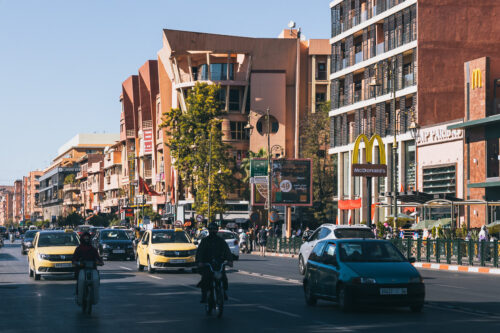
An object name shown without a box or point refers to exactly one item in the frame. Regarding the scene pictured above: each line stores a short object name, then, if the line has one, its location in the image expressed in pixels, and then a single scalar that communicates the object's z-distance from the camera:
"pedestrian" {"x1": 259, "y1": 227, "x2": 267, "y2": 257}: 54.53
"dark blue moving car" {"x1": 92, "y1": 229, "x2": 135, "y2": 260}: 41.12
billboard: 59.69
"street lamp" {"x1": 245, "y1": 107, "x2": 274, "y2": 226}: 58.47
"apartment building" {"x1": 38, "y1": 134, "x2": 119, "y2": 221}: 190.12
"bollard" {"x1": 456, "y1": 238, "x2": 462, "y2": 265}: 35.53
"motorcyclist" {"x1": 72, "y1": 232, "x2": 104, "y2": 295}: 16.25
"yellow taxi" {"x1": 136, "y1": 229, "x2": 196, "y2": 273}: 29.56
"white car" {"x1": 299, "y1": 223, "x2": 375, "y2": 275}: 27.11
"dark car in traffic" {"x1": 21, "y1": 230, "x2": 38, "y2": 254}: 53.23
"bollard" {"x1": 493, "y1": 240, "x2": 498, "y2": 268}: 33.44
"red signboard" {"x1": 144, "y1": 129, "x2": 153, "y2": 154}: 114.44
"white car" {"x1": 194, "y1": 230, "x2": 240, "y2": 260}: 42.34
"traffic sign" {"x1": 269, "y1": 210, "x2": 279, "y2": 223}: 57.28
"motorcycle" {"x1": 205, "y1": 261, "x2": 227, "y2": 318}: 14.82
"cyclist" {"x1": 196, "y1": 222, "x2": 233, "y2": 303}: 14.97
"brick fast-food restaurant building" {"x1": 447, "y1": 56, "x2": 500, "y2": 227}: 49.66
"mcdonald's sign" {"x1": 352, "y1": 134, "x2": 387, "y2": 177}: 45.82
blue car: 15.25
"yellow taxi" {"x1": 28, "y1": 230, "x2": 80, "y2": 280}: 26.62
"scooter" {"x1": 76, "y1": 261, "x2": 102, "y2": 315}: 15.88
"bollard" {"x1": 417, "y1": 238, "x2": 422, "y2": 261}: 38.41
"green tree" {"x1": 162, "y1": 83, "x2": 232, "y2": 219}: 72.94
